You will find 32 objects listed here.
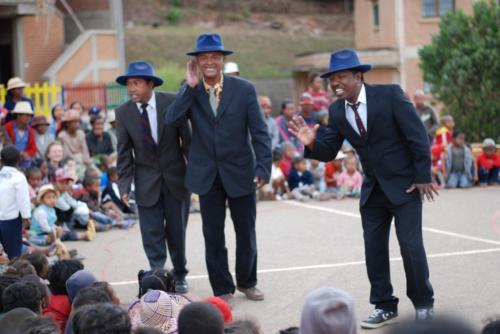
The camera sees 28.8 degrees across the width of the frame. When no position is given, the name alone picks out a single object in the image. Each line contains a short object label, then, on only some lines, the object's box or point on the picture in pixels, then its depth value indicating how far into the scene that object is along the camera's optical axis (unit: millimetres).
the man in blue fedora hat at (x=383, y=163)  7184
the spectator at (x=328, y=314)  4453
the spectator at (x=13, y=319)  5626
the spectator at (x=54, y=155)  13816
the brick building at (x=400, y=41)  36156
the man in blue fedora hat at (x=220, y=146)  8211
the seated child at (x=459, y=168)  16906
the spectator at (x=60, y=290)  6913
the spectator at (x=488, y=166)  17078
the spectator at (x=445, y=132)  17828
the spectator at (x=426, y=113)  18688
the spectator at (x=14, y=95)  15273
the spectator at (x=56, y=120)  15827
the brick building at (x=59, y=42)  26141
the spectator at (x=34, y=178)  12323
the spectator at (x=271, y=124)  17312
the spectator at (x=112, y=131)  16328
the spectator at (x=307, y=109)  17188
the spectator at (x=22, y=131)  14000
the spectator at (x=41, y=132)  14617
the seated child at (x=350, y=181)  15734
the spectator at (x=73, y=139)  15141
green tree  19969
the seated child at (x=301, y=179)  15844
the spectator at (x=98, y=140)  16078
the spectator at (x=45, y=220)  11641
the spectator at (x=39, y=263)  8227
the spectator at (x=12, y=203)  10023
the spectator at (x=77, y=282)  6879
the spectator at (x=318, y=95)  19203
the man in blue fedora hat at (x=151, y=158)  8797
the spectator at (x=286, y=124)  17562
